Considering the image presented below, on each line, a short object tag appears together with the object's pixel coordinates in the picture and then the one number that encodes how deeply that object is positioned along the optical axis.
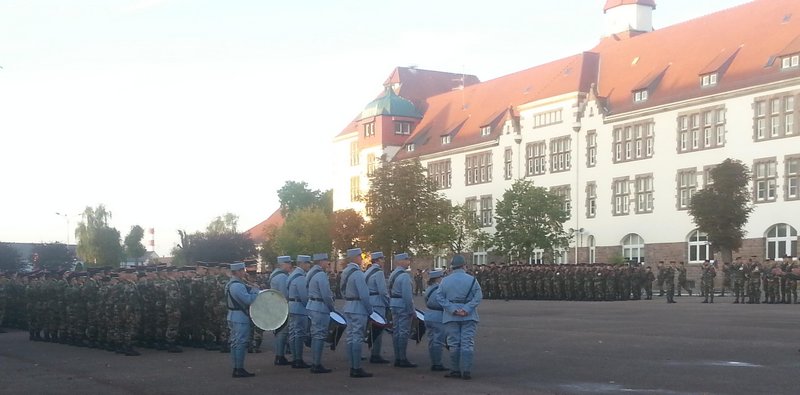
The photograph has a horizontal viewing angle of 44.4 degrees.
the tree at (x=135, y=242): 106.50
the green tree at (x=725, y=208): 42.56
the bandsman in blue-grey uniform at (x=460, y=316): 13.84
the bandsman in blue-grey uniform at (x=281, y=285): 16.72
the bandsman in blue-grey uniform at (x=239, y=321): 14.72
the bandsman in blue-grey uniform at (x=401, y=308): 15.74
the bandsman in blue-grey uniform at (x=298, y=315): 15.95
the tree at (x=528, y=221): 54.62
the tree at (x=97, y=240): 95.98
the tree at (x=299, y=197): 112.75
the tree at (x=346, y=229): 71.00
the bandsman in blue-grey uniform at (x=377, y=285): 15.76
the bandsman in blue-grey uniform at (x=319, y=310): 15.23
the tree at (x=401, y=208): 59.16
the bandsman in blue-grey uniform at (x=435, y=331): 15.11
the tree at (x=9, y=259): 63.22
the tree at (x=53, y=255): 66.50
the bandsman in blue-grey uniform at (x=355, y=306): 14.69
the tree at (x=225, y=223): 134.73
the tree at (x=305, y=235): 81.50
